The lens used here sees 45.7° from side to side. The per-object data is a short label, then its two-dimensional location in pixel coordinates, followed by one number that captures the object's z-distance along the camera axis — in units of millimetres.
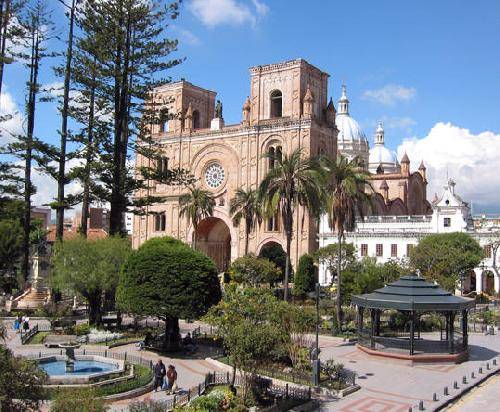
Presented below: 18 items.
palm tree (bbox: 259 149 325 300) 30984
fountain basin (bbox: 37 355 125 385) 17797
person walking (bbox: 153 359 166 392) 18266
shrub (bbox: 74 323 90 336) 27244
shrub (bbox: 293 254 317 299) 45822
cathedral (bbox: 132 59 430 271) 54938
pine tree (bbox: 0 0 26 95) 28881
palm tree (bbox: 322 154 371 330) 30297
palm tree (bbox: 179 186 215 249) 50125
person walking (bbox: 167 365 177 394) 17922
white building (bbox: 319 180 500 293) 51125
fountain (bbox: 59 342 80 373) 19984
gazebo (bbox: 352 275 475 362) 23281
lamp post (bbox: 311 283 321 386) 18781
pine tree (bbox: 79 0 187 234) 31125
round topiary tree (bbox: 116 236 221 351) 22891
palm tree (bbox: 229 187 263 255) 47562
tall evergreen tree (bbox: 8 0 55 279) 32875
